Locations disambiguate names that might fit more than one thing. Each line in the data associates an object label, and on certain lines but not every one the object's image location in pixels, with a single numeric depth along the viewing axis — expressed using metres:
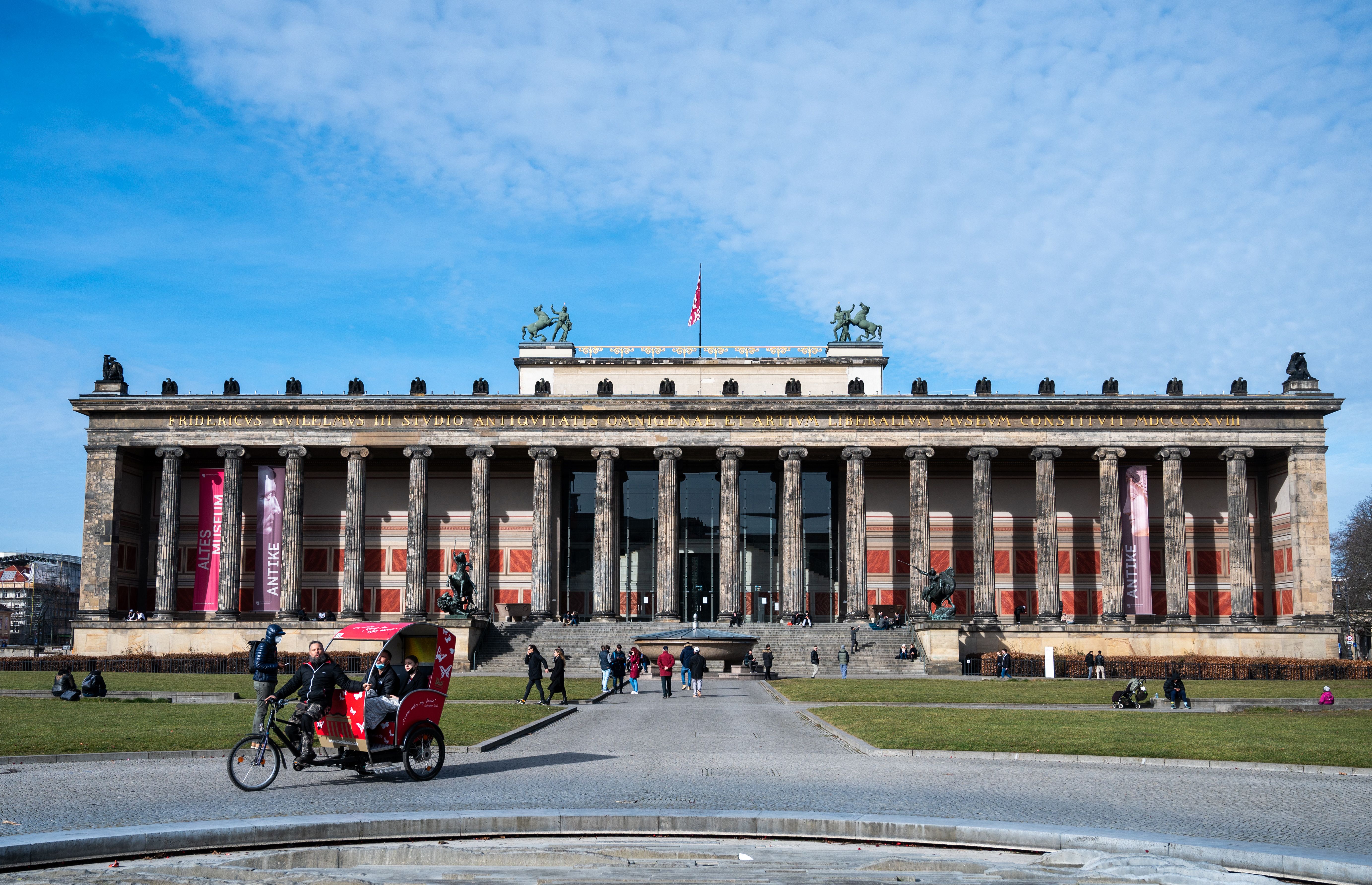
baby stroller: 32.56
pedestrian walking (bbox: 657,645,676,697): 37.31
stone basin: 46.59
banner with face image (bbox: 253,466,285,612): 63.16
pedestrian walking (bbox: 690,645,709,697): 37.44
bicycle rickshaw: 15.09
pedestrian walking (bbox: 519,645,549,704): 31.80
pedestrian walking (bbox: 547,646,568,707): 33.06
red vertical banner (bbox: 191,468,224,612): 63.53
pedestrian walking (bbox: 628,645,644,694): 40.25
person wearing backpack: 19.33
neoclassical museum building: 63.25
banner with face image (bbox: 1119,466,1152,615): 62.88
